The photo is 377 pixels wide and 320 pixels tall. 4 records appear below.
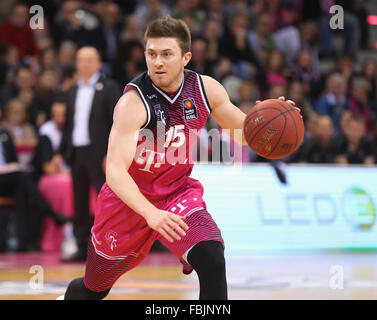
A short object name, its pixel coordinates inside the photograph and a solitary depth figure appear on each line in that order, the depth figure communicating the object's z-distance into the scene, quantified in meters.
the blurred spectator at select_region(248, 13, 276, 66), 12.71
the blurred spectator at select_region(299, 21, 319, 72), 13.33
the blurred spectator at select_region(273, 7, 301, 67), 13.11
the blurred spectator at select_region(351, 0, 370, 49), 14.24
